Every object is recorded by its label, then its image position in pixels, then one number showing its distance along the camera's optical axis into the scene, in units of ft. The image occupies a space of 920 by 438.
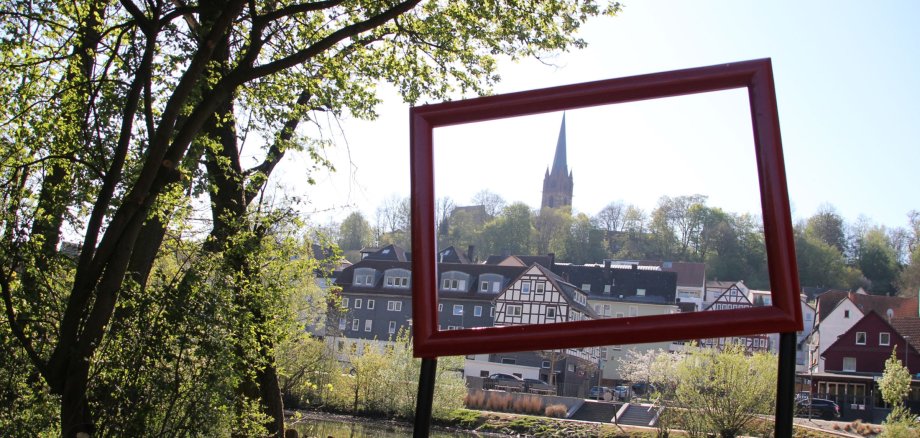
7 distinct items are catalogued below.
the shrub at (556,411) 82.00
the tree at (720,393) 82.84
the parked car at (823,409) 124.16
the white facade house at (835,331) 121.27
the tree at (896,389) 106.63
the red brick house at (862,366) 133.49
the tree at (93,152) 14.80
